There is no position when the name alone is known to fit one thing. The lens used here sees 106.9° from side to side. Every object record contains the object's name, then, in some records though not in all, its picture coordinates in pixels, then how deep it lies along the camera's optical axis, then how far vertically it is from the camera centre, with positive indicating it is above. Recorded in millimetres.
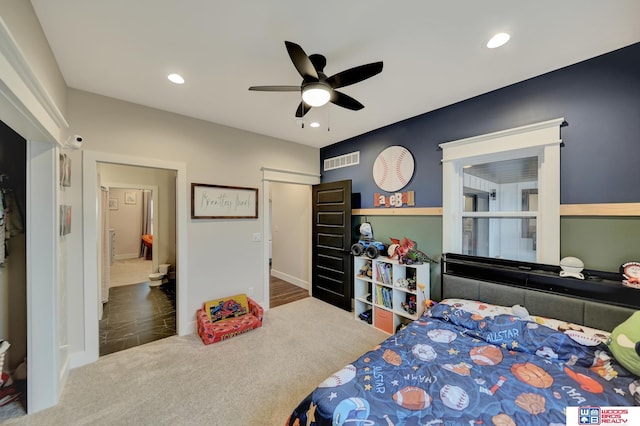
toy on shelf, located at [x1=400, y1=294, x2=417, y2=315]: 2759 -1101
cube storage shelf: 2686 -958
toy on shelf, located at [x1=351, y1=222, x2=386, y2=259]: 3070 -444
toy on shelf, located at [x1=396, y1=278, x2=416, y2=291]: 2753 -839
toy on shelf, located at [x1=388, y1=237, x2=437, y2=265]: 2742 -483
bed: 1122 -933
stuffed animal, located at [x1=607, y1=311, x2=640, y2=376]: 1300 -761
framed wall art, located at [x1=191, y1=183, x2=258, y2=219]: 2949 +138
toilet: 4634 -1258
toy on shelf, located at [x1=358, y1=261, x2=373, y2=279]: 3197 -806
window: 2043 +189
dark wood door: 3533 -508
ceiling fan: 1493 +923
